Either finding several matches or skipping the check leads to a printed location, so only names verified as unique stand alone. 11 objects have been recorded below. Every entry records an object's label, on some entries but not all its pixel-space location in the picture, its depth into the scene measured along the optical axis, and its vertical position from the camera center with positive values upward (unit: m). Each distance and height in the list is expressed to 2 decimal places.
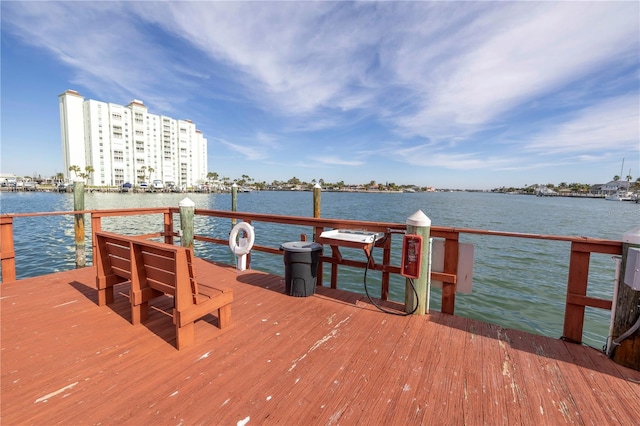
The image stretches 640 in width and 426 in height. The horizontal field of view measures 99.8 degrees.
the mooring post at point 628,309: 2.17 -0.89
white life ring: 4.65 -0.89
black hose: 3.16 -1.31
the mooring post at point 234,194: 13.88 -0.14
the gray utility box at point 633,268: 2.12 -0.52
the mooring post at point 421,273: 3.06 -0.88
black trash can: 3.58 -1.00
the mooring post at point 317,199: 9.26 -0.18
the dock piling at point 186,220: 5.15 -0.58
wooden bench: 2.24 -0.86
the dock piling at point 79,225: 7.76 -1.14
